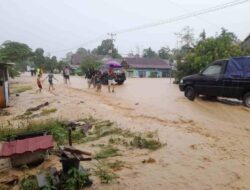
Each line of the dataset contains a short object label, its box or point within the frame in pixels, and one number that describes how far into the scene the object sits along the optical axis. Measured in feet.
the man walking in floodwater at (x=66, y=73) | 104.86
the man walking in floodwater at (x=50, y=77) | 87.36
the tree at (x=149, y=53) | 345.35
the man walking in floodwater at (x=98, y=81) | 81.10
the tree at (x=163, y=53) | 314.92
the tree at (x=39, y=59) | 287.40
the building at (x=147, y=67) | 240.53
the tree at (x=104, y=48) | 318.04
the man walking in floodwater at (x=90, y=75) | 93.70
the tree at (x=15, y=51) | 147.95
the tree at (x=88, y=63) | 187.11
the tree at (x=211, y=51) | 87.51
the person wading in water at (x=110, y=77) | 75.70
